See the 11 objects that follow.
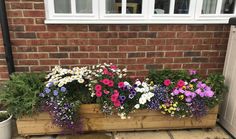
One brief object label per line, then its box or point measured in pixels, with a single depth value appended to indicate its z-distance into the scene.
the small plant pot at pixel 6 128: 2.32
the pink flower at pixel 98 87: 2.34
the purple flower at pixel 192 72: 2.73
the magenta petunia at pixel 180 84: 2.50
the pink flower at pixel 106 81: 2.37
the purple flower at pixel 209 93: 2.41
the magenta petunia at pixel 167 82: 2.54
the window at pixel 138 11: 2.58
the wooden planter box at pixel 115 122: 2.38
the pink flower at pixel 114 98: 2.32
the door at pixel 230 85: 2.46
